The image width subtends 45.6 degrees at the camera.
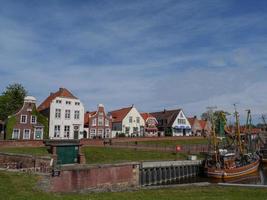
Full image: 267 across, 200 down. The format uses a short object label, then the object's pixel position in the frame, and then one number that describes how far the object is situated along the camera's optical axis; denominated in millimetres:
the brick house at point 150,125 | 84750
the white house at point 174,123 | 89250
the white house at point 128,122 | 79125
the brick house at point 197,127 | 97812
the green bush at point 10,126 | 56244
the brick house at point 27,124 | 56750
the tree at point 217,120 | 85050
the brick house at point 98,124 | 69688
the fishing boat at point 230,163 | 47500
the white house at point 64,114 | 62656
